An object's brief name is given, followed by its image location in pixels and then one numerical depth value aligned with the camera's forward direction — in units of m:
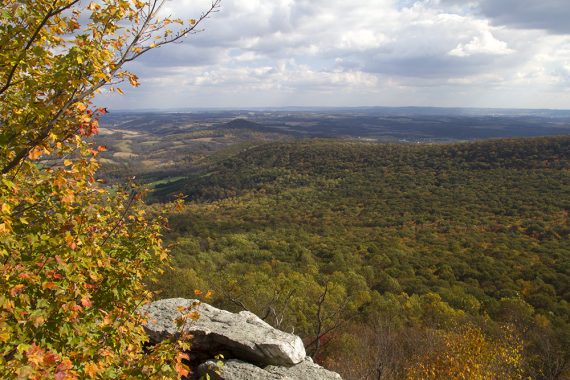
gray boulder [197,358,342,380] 11.80
